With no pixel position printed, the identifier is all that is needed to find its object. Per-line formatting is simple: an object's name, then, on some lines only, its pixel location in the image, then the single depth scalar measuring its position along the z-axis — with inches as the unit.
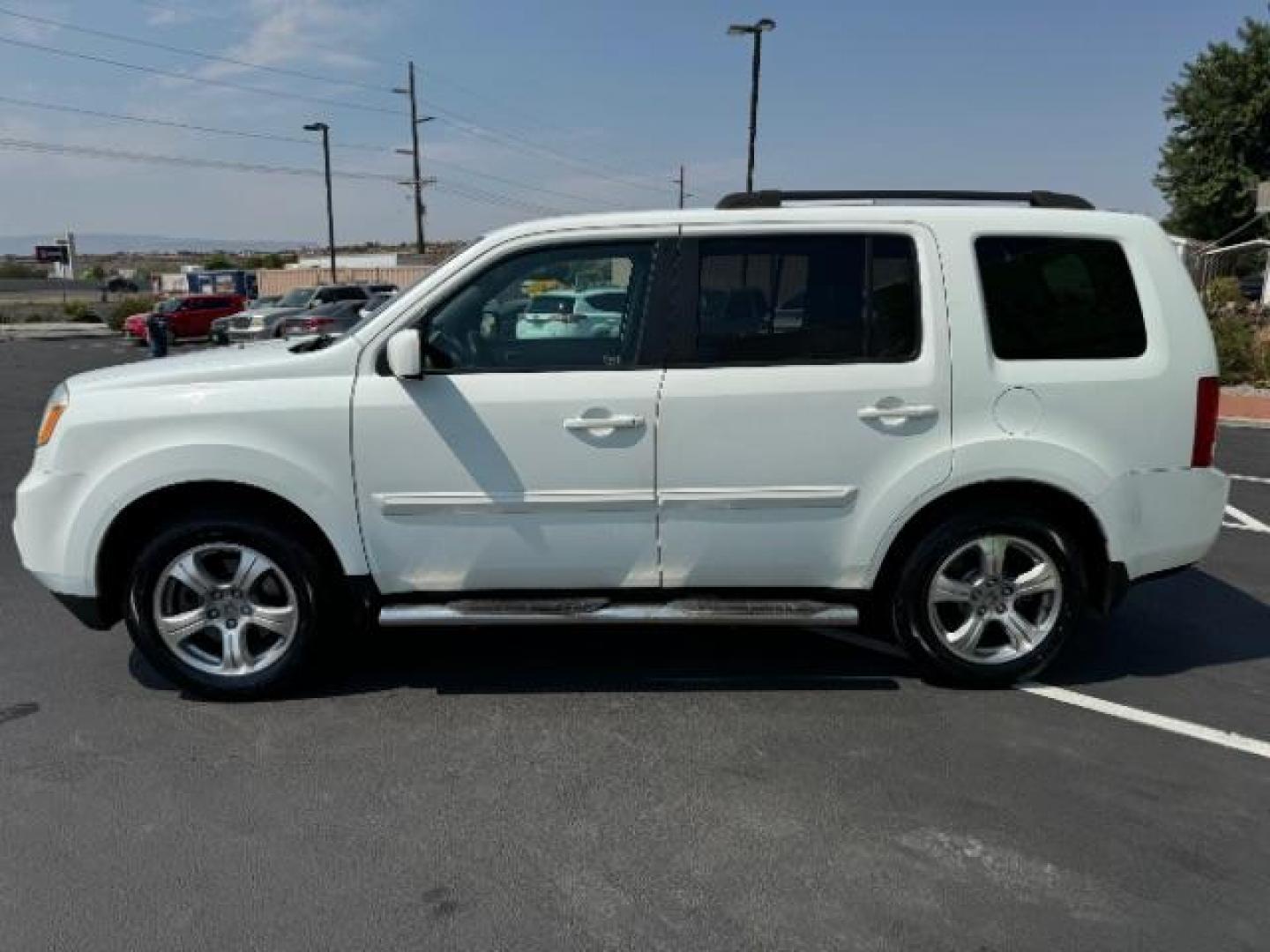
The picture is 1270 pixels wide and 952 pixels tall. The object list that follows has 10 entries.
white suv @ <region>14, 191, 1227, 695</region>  141.0
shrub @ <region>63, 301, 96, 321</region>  1561.3
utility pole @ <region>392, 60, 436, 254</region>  1684.3
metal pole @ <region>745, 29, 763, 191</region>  1034.1
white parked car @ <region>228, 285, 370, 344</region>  948.0
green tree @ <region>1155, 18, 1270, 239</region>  1565.0
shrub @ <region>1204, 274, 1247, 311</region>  663.1
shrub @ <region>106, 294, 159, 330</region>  1434.5
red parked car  1168.5
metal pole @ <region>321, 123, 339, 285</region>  1648.6
